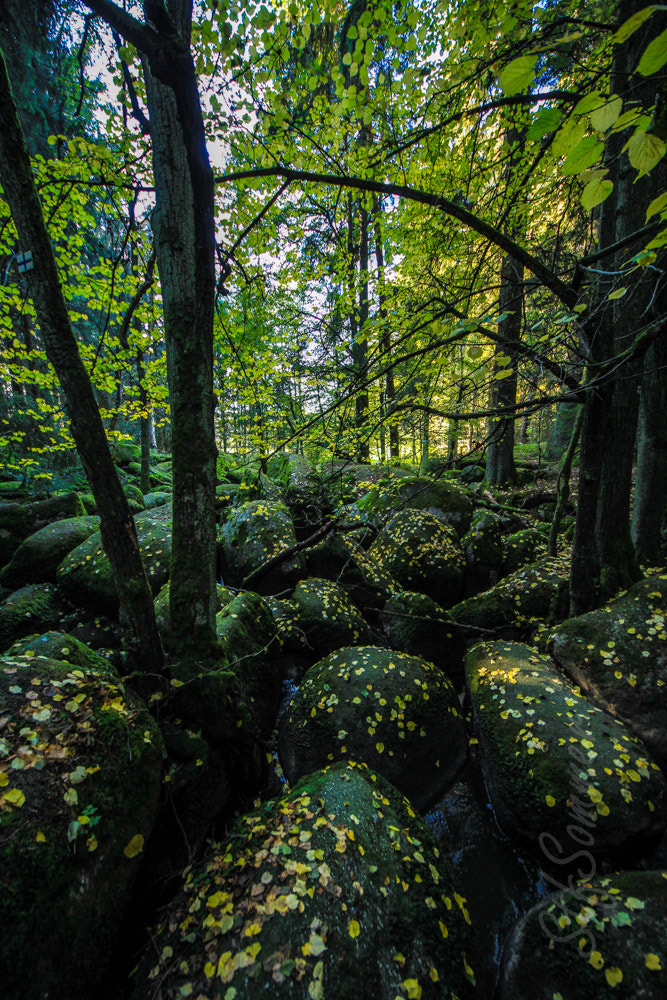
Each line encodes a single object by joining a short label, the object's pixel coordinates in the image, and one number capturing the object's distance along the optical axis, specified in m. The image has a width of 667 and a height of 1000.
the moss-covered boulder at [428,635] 4.82
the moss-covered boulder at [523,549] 6.15
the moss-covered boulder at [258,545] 5.99
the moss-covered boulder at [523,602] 4.63
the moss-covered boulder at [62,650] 2.63
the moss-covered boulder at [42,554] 5.16
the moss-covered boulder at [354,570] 5.71
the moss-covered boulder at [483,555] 6.17
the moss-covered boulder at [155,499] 9.81
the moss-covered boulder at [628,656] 3.12
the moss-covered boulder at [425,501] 7.82
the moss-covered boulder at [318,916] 1.63
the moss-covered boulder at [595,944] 1.84
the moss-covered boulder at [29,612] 4.27
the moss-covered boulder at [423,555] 6.06
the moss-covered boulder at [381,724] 3.28
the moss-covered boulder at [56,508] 6.64
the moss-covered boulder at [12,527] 5.89
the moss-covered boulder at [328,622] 4.77
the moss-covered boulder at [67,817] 1.53
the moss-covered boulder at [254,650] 3.74
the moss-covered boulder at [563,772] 2.56
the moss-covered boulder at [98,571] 4.71
